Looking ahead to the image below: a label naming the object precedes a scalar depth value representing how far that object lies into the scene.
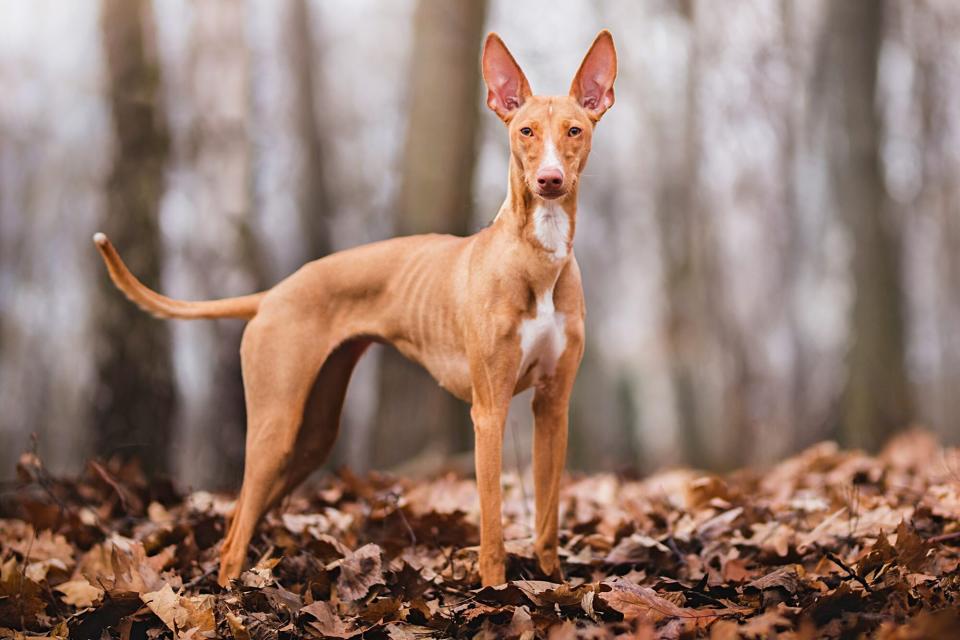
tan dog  3.53
